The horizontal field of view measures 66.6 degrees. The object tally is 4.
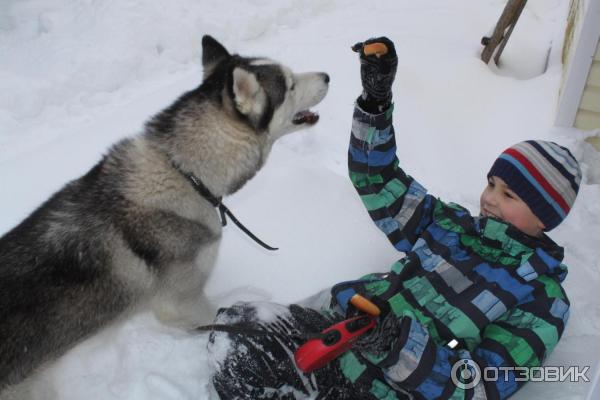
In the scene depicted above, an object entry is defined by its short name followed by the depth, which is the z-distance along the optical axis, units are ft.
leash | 6.59
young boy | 5.52
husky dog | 5.70
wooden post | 14.92
